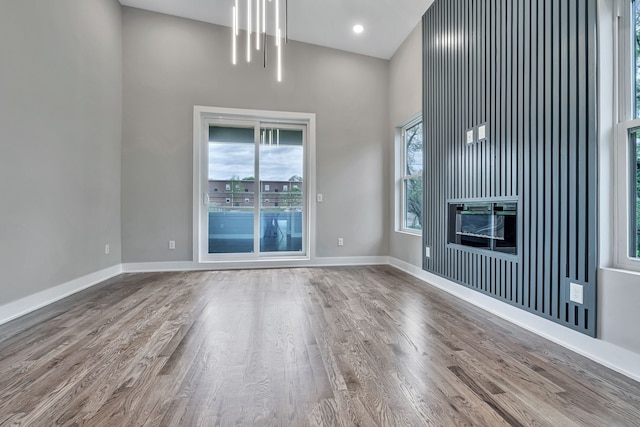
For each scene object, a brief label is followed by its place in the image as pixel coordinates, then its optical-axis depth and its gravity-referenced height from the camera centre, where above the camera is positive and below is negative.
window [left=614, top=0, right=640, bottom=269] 1.63 +0.40
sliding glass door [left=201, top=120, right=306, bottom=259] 4.32 +0.36
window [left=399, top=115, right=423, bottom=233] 4.02 +0.55
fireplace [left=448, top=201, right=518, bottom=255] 2.35 -0.11
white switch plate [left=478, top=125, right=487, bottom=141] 2.59 +0.75
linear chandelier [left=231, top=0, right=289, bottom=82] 3.52 +2.68
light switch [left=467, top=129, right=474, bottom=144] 2.78 +0.76
